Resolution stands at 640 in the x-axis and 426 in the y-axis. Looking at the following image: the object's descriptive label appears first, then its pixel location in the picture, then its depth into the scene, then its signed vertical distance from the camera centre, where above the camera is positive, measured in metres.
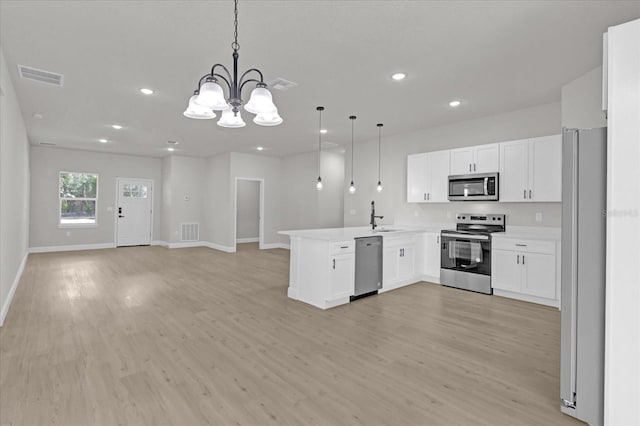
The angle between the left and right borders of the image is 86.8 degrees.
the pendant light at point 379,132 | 6.14 +1.60
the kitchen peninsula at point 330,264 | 4.31 -0.70
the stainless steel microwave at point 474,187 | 5.13 +0.42
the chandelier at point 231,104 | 2.24 +0.76
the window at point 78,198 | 9.23 +0.33
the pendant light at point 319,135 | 5.29 +1.61
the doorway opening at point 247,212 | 11.59 -0.01
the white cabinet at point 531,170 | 4.58 +0.63
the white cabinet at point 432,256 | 5.71 -0.73
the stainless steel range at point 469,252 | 5.06 -0.59
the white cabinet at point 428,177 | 5.80 +0.65
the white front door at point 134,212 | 10.01 -0.04
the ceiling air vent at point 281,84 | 4.05 +1.58
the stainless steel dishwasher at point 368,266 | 4.70 -0.77
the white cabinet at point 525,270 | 4.43 -0.77
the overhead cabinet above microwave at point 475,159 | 5.16 +0.87
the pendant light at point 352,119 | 5.60 +1.60
